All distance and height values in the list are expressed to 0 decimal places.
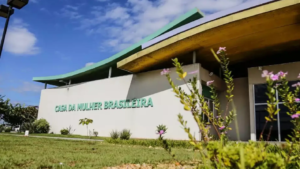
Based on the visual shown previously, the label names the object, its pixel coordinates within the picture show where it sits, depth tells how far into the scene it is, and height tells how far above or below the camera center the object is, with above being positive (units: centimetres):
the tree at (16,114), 3016 +88
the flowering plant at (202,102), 217 +27
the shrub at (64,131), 2125 -83
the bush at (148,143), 1141 -86
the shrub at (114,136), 1472 -72
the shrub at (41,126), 2298 -44
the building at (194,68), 1156 +438
